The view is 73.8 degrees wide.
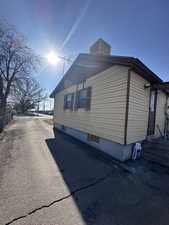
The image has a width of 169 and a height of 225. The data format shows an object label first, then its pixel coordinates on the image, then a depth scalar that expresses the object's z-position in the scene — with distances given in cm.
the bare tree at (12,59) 1153
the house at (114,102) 463
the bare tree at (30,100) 3999
